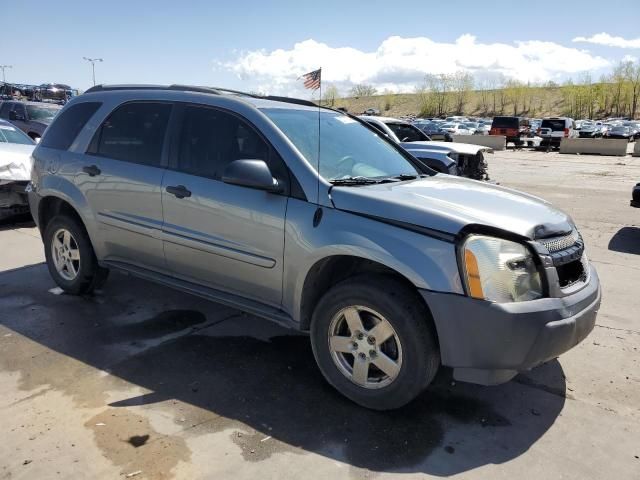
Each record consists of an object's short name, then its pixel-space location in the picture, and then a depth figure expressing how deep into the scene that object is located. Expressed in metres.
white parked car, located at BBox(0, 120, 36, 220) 7.84
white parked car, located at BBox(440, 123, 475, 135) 42.24
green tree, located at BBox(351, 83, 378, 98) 136.43
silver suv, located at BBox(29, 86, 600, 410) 2.88
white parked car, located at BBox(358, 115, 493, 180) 9.54
